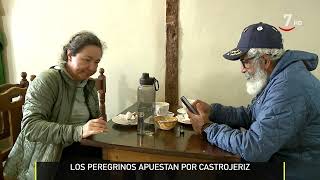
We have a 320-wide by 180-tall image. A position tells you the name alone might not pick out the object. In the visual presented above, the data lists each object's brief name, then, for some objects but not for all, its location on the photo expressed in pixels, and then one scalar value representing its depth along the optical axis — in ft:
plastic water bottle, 5.02
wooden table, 4.21
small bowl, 5.10
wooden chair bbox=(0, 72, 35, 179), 5.59
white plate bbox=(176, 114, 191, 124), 5.45
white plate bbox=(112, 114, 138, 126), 5.33
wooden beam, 7.47
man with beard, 3.83
